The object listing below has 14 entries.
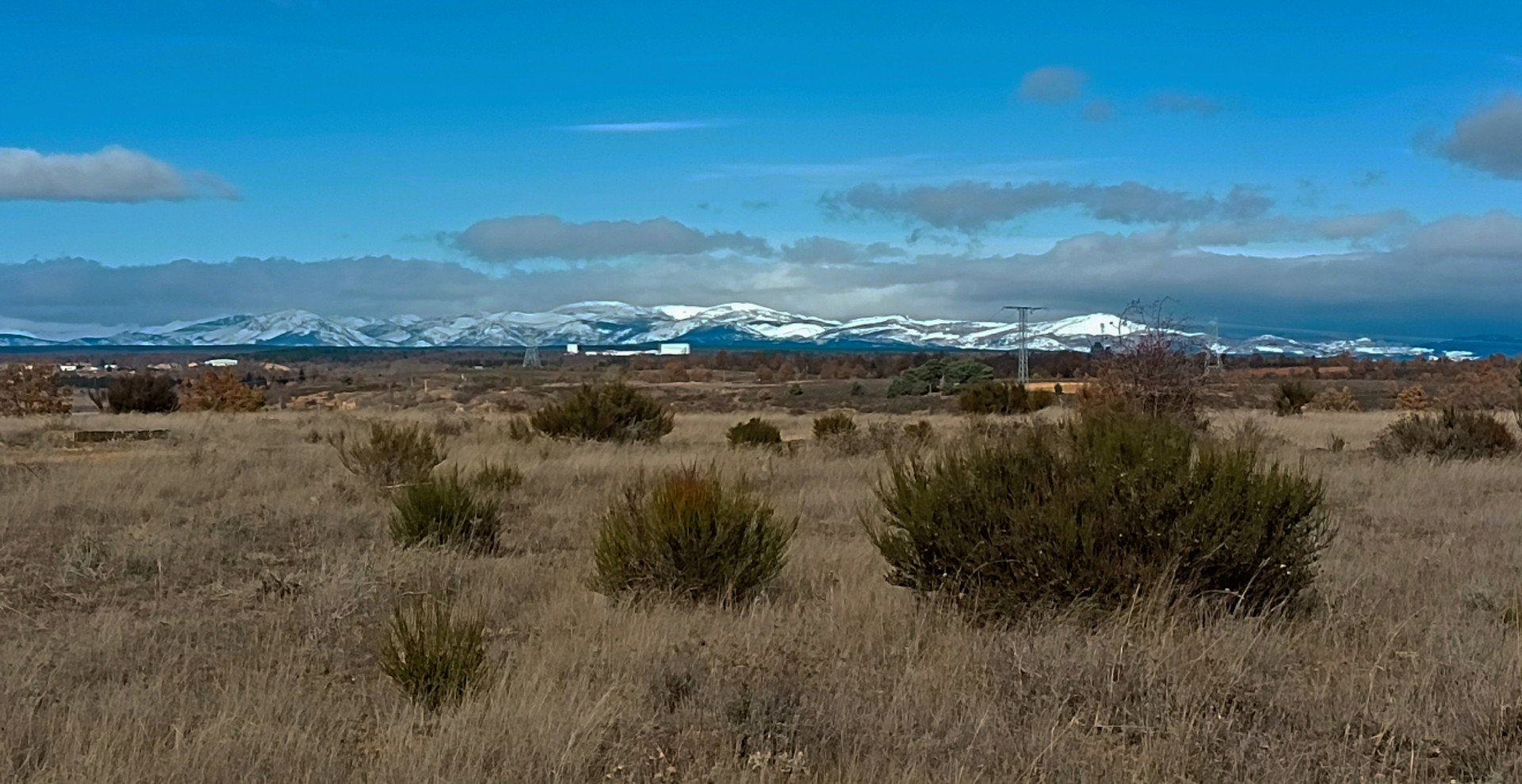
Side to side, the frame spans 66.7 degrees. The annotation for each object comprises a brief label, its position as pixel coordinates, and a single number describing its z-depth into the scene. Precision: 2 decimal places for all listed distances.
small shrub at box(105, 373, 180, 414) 32.88
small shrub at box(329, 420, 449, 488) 13.70
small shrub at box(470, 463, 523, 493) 13.03
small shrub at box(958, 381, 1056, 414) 33.81
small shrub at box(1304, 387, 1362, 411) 40.53
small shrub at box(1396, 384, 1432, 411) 40.13
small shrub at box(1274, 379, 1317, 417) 35.28
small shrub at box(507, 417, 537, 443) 20.98
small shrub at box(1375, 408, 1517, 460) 17.61
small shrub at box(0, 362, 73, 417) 33.41
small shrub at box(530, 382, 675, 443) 21.81
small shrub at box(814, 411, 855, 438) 23.53
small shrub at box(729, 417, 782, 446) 21.48
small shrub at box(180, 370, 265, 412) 36.81
